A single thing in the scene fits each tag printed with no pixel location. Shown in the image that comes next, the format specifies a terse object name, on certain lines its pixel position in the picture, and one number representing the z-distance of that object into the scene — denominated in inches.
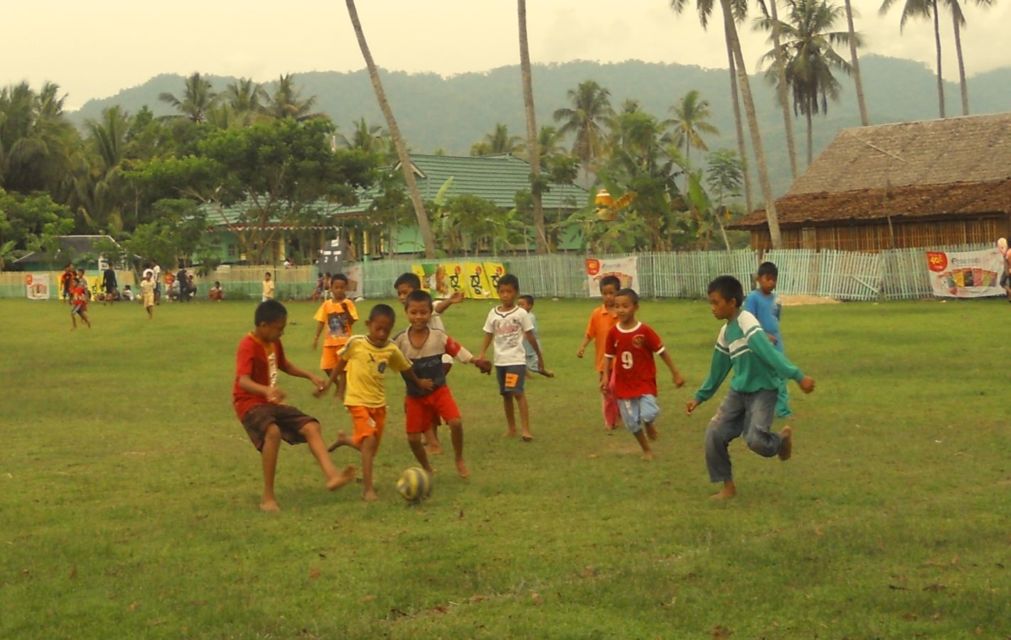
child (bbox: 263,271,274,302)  1714.8
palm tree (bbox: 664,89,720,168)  2859.3
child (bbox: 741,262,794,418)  499.2
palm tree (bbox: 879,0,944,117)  2497.5
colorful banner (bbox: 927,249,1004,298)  1331.2
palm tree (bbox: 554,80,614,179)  3656.5
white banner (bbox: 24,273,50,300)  2431.1
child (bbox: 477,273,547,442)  474.3
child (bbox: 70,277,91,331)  1280.8
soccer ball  344.8
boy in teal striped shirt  339.9
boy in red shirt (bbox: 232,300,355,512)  343.6
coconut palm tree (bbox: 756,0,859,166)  2394.2
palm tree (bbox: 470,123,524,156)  3949.3
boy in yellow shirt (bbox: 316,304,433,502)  365.1
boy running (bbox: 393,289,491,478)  390.6
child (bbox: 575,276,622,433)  493.0
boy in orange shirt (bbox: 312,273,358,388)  590.9
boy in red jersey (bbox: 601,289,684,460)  419.8
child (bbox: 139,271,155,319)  1491.0
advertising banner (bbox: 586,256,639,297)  1646.2
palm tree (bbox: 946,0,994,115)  2500.0
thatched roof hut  1529.3
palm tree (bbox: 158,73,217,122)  3331.7
